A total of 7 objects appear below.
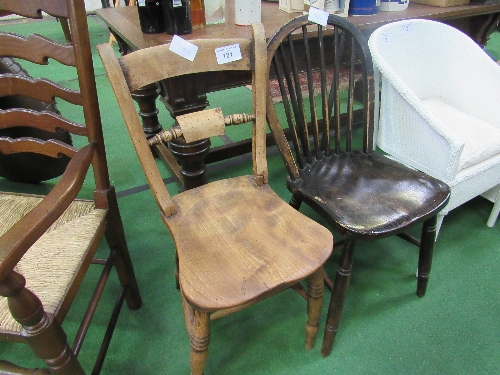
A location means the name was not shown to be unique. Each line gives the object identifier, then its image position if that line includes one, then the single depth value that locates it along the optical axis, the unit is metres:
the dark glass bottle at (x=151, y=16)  1.17
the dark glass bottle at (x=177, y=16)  1.13
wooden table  1.14
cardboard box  1.64
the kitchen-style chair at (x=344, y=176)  0.98
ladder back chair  0.66
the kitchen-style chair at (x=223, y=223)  0.77
